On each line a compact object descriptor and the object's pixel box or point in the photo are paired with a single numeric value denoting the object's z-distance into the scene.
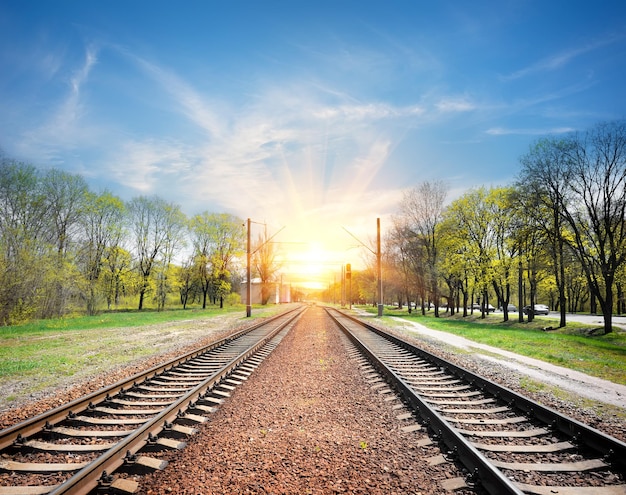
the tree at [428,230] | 40.81
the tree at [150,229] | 49.09
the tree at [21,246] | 20.53
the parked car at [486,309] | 46.79
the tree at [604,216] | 22.16
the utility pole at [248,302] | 29.71
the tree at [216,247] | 54.41
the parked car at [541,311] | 45.78
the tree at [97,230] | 36.66
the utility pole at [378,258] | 30.56
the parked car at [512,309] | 52.87
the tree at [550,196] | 24.77
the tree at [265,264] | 62.79
